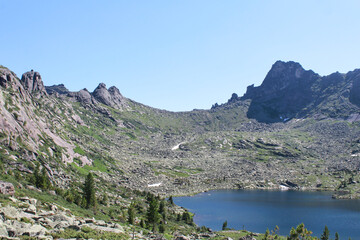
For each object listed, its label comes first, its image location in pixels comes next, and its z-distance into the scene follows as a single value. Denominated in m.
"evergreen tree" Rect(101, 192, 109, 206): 89.50
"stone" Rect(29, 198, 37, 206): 50.71
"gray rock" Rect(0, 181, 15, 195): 49.89
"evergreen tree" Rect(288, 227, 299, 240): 79.64
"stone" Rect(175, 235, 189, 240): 62.83
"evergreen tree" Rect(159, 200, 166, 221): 100.40
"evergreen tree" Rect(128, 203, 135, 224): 74.44
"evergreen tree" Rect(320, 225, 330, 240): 87.62
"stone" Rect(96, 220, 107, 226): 50.97
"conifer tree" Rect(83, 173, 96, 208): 78.27
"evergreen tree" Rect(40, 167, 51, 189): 73.56
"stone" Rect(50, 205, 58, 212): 51.82
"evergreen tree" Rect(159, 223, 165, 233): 76.51
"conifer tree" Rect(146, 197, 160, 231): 79.38
